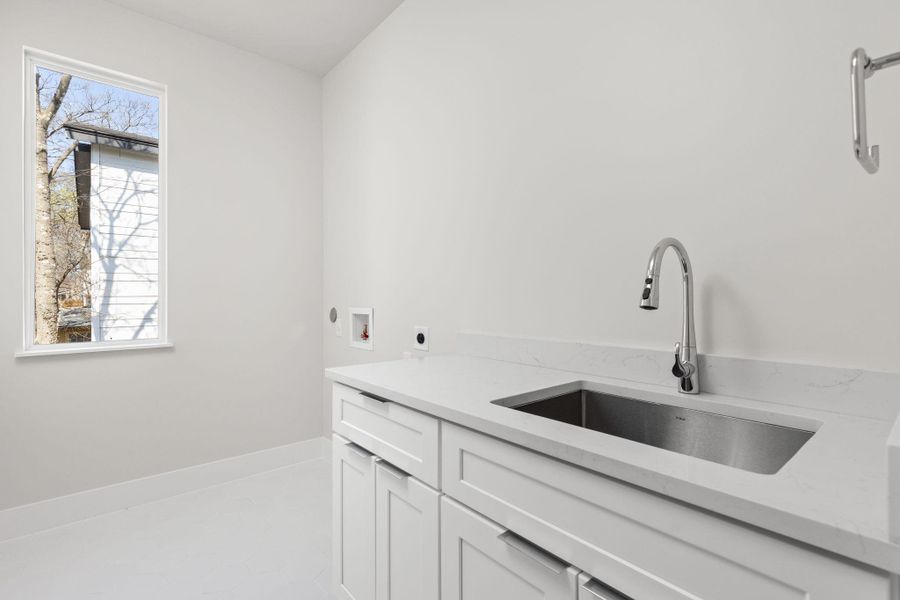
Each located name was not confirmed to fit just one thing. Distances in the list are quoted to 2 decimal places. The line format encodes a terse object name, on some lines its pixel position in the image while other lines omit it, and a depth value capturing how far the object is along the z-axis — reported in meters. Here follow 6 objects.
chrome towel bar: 0.69
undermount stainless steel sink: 0.99
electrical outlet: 2.21
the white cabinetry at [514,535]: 0.60
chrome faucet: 1.16
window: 2.28
